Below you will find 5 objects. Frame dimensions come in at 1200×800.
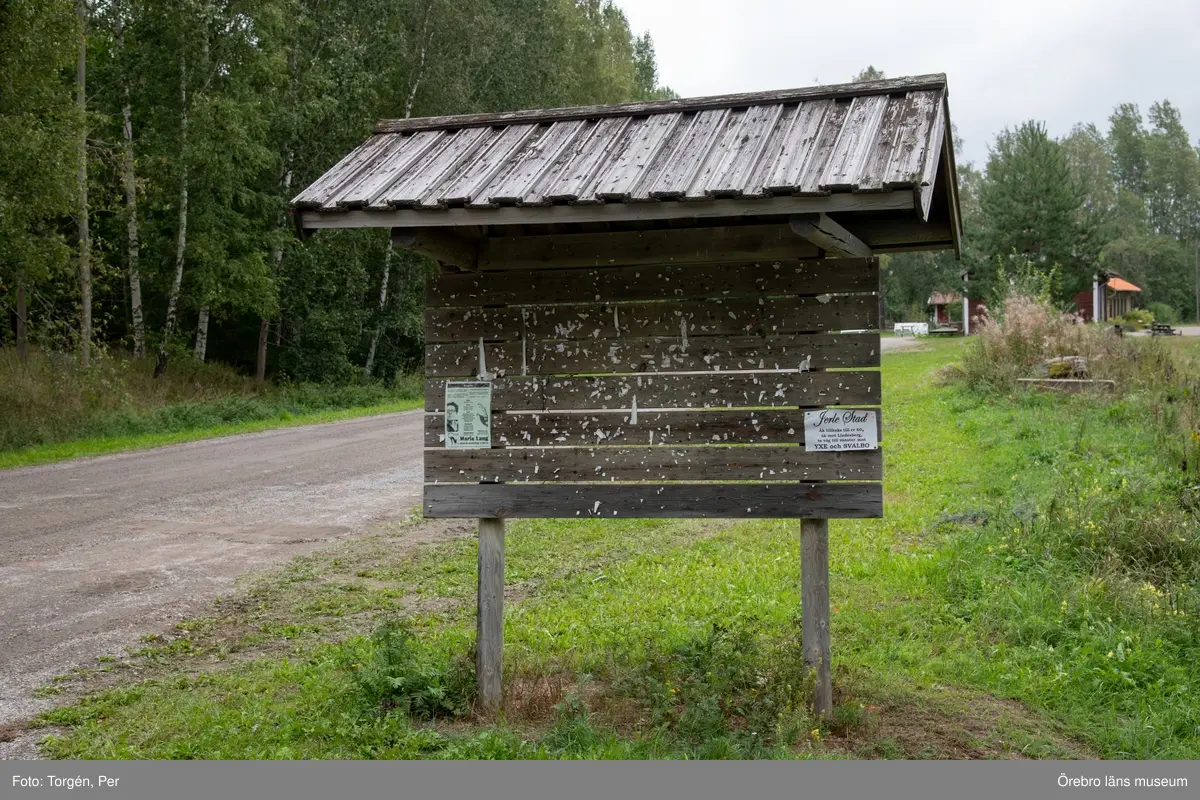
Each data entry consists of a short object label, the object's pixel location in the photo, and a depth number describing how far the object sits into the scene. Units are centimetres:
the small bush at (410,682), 515
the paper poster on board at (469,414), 529
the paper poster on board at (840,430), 487
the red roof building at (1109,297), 5350
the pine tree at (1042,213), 4391
